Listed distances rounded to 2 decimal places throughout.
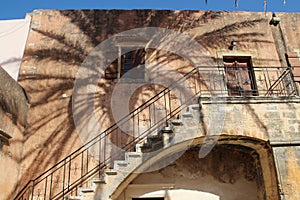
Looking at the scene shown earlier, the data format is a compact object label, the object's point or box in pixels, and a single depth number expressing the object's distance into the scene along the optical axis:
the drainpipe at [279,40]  10.52
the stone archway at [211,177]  8.28
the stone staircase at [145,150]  6.55
